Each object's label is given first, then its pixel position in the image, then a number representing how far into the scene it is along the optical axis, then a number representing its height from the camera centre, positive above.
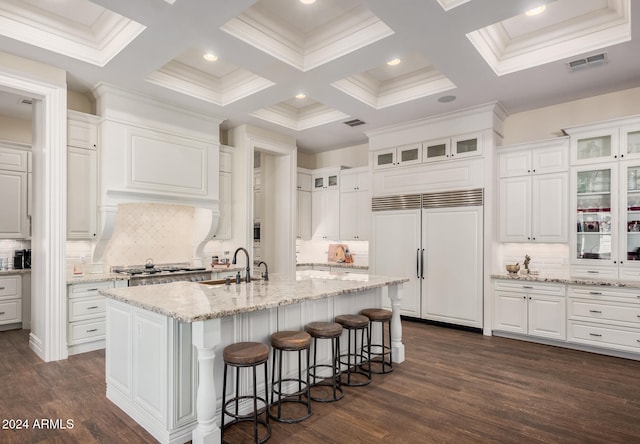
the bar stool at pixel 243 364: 2.47 -0.94
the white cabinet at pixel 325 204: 7.40 +0.35
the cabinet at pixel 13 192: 5.45 +0.43
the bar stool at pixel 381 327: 3.80 -1.15
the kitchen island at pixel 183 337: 2.40 -0.86
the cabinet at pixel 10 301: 5.31 -1.13
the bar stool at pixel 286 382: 2.82 -1.26
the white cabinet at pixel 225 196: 6.02 +0.41
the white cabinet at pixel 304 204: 7.58 +0.35
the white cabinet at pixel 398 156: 5.98 +1.07
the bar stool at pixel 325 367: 3.16 -1.31
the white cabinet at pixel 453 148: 5.38 +1.09
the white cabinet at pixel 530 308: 4.67 -1.13
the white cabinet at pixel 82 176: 4.41 +0.55
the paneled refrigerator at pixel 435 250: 5.36 -0.45
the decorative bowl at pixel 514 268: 5.15 -0.64
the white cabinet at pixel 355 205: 6.92 +0.31
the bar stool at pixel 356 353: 3.53 -1.38
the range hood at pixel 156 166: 4.62 +0.75
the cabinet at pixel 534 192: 4.86 +0.39
